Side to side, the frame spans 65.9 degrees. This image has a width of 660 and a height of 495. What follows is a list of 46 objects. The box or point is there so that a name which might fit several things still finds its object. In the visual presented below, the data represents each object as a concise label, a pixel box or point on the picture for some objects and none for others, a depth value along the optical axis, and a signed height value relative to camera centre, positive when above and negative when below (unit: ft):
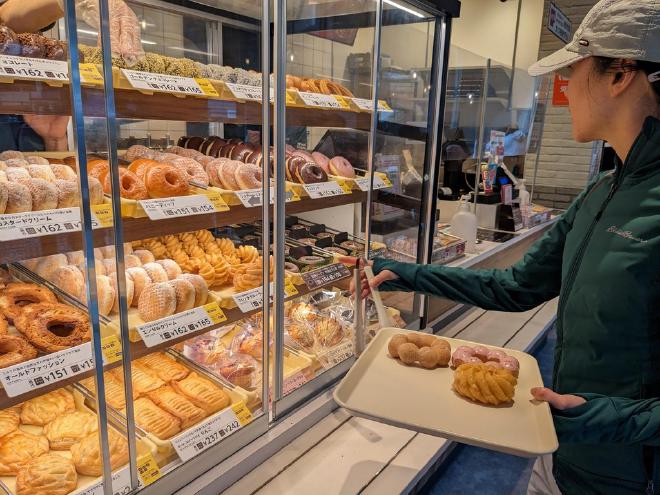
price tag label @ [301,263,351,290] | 6.67 -1.95
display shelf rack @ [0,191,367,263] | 3.72 -0.94
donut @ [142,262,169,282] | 5.49 -1.58
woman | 3.55 -1.03
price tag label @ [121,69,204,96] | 4.25 +0.35
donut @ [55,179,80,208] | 4.11 -0.58
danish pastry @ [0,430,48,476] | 4.48 -2.94
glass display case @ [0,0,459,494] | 3.92 -0.83
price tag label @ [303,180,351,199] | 6.42 -0.78
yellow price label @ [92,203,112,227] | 4.09 -0.73
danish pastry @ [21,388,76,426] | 5.11 -2.88
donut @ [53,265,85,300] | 4.82 -1.49
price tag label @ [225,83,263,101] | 5.17 +0.34
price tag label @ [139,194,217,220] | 4.63 -0.78
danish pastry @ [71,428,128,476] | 4.61 -2.97
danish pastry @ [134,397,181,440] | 5.16 -3.00
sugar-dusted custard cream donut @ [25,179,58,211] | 3.93 -0.57
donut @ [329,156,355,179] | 7.39 -0.56
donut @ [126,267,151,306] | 5.27 -1.61
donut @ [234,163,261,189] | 5.73 -0.56
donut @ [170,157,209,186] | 5.60 -0.49
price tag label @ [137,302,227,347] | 4.74 -1.94
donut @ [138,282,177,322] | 5.02 -1.74
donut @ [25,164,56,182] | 4.16 -0.43
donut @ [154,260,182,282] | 5.65 -1.58
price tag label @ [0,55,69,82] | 3.43 +0.34
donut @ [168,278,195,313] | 5.29 -1.74
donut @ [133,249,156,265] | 5.87 -1.51
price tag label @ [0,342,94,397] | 3.75 -1.89
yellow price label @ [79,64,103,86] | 3.71 +0.33
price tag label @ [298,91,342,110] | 6.07 +0.33
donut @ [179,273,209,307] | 5.52 -1.73
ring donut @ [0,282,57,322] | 4.61 -1.60
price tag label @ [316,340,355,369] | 7.30 -3.22
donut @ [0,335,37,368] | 3.93 -1.79
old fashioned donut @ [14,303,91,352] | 4.17 -1.71
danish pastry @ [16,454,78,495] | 4.26 -2.96
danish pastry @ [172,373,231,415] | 5.65 -2.96
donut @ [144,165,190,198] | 4.93 -0.57
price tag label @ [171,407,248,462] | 5.13 -3.19
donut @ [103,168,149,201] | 4.75 -0.60
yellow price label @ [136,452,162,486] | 4.75 -3.18
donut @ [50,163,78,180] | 4.31 -0.44
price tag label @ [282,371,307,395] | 6.47 -3.21
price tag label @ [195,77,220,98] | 4.92 +0.35
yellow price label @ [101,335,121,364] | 4.34 -1.91
